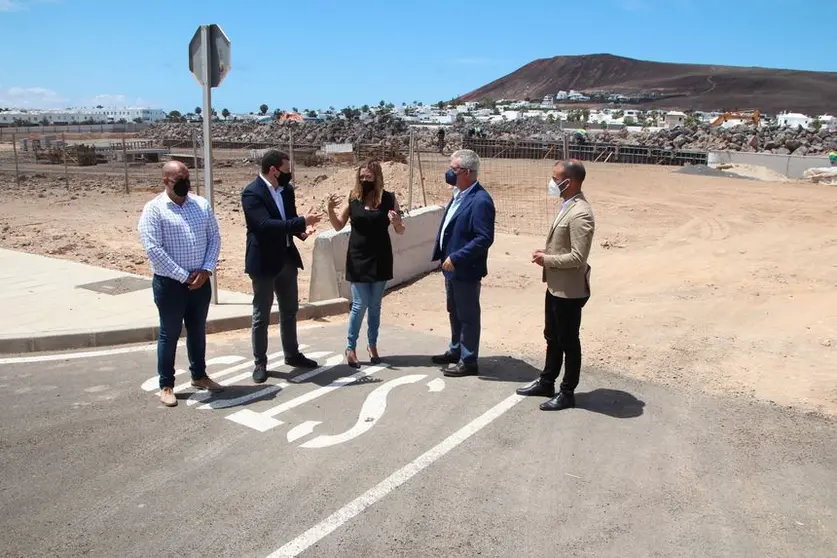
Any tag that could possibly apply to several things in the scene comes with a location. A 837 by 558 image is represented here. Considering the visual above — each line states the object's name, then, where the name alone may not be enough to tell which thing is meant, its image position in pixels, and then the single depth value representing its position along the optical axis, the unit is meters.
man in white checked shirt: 5.07
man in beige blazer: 5.05
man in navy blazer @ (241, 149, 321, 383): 5.66
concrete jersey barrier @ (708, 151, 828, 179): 30.81
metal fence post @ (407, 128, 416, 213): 12.47
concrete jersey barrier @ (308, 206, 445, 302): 8.74
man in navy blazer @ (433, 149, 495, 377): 5.86
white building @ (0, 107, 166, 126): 161.86
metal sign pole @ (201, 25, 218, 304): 7.40
